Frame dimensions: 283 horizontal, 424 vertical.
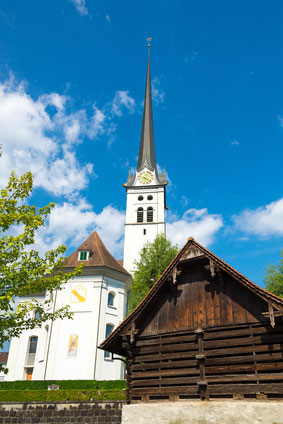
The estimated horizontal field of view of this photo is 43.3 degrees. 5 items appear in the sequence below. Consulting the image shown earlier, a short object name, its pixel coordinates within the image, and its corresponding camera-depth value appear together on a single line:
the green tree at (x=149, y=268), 32.38
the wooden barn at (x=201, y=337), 11.01
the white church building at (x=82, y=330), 31.88
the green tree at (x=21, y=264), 13.40
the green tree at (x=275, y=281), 32.25
